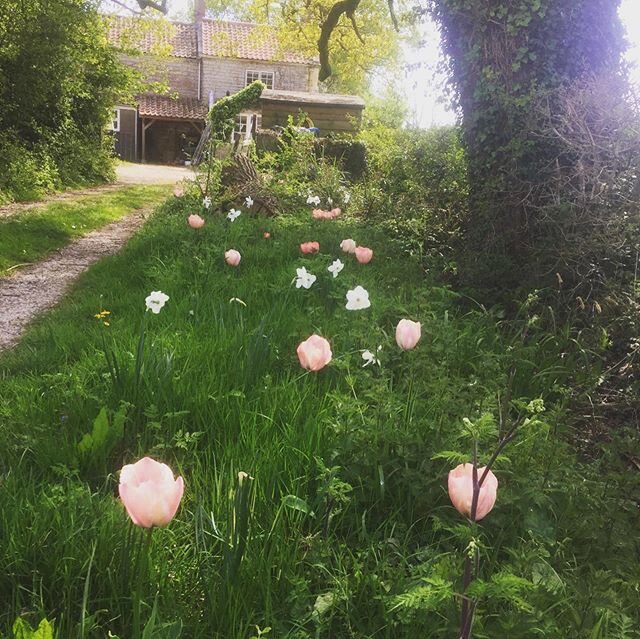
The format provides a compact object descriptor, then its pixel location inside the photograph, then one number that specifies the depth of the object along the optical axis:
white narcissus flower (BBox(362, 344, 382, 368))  2.35
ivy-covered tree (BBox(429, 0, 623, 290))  4.31
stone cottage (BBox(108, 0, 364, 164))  33.50
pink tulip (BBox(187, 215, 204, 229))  4.86
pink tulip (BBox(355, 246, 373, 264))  3.70
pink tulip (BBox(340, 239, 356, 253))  4.18
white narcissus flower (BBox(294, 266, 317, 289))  3.28
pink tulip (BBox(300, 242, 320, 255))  4.18
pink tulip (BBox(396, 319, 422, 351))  2.26
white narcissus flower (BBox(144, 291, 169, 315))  2.81
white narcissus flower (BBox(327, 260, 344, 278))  3.46
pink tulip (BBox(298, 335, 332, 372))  2.14
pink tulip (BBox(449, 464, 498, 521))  1.20
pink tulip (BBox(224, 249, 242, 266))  3.91
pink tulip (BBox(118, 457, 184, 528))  1.16
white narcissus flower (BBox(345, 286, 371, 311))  2.68
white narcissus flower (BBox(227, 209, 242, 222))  5.50
